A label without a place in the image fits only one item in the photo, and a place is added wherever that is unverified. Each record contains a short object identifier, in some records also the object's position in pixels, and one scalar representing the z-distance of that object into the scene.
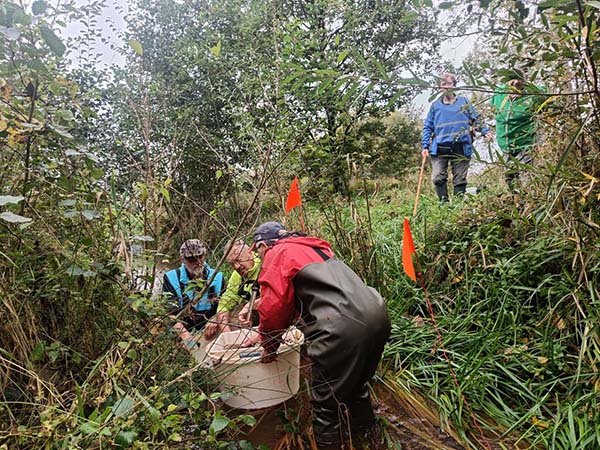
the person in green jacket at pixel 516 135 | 3.55
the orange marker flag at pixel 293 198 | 3.07
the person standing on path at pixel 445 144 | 5.42
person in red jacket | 2.54
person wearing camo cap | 3.81
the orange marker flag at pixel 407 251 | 2.73
